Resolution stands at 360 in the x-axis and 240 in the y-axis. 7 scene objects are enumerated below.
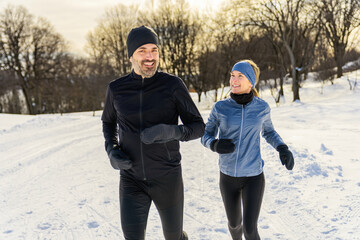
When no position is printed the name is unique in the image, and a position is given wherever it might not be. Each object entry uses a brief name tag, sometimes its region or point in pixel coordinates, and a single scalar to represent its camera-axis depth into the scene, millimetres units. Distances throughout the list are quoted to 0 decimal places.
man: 1933
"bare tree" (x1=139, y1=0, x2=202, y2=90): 25609
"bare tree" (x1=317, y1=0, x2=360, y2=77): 17188
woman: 2342
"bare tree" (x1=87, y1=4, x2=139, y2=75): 30455
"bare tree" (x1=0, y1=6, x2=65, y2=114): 27797
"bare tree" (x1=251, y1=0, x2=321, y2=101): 16531
